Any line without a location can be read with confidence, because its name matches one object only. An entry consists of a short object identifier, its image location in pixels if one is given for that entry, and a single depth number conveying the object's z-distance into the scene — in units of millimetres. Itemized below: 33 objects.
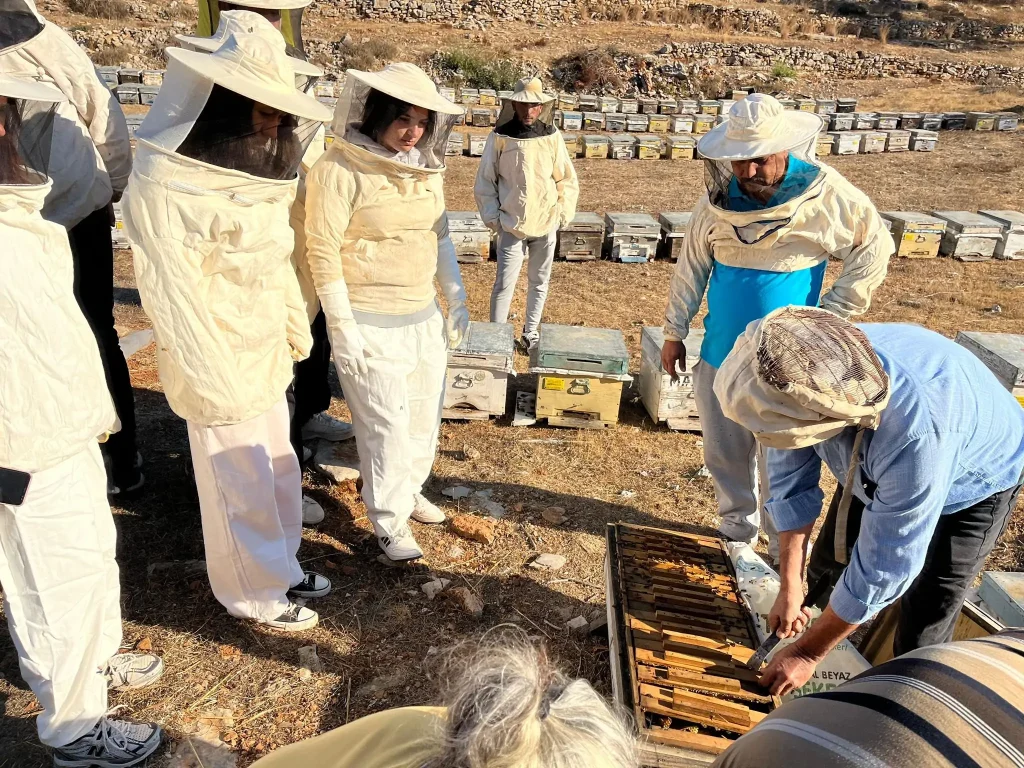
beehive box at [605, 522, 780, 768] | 2000
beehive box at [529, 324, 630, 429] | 4379
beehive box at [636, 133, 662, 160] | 12746
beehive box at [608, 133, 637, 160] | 12773
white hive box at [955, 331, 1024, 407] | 3939
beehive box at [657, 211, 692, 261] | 7887
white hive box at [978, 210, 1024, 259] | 7963
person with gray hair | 921
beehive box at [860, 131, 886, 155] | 13664
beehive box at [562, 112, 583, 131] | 14641
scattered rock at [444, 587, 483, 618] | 3107
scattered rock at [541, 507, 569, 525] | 3773
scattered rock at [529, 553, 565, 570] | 3404
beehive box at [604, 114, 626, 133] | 15000
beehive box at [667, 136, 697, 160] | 13125
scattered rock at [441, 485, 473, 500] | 3967
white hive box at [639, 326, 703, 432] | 4500
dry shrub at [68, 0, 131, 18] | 22062
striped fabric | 1021
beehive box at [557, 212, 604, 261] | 7738
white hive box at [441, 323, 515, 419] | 4367
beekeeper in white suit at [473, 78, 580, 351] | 5242
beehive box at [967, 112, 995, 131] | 16172
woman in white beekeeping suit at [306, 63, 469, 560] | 2744
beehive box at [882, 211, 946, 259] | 8008
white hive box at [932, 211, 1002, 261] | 7977
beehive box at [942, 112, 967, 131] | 16422
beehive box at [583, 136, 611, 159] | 12250
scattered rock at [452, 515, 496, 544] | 3564
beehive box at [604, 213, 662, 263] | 7801
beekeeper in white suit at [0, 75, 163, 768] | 1802
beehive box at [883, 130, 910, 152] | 13875
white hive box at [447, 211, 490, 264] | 7473
